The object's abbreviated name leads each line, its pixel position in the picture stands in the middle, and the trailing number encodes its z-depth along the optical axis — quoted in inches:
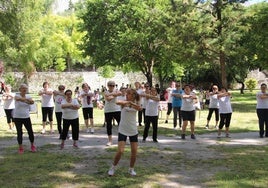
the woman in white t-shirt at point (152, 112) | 452.8
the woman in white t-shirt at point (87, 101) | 522.6
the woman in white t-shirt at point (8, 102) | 561.3
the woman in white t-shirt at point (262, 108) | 504.4
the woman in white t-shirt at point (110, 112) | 426.3
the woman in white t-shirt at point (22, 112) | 386.6
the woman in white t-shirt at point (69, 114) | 400.8
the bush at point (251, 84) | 1929.1
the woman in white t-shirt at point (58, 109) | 489.1
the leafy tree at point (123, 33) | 1227.2
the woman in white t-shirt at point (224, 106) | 493.4
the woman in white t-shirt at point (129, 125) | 294.7
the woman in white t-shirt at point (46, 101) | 517.7
